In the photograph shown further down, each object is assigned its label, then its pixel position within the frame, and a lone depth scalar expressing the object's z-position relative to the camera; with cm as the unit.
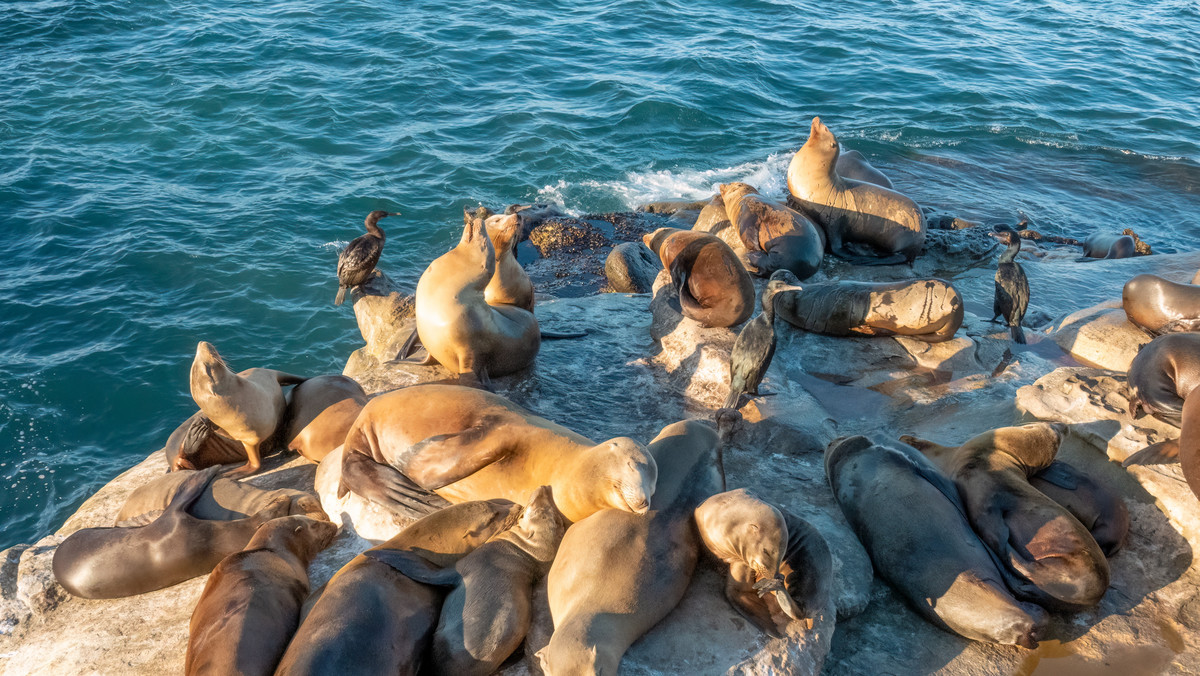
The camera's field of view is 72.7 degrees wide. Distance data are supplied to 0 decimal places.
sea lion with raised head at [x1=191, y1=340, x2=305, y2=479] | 540
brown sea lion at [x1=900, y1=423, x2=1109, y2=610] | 429
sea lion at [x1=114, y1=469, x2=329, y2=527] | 480
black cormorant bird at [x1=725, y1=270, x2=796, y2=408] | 610
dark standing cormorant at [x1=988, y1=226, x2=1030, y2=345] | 781
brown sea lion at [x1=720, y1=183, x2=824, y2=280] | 874
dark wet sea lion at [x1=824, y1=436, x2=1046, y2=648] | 407
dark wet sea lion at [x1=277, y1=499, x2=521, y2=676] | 338
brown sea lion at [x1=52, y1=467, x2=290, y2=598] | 441
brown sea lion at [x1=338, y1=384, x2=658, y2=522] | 445
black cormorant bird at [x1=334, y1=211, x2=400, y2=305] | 822
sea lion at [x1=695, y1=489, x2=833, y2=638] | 381
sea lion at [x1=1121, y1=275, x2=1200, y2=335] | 718
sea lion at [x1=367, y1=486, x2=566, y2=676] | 358
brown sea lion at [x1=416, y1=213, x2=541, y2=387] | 605
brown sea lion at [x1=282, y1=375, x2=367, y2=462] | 554
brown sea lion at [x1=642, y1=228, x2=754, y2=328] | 728
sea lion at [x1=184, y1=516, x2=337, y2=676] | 346
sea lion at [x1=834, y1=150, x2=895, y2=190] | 1102
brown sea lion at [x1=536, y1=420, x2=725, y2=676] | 340
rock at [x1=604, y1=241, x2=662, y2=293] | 948
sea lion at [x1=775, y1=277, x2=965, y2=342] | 723
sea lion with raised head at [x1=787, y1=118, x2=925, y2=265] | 984
